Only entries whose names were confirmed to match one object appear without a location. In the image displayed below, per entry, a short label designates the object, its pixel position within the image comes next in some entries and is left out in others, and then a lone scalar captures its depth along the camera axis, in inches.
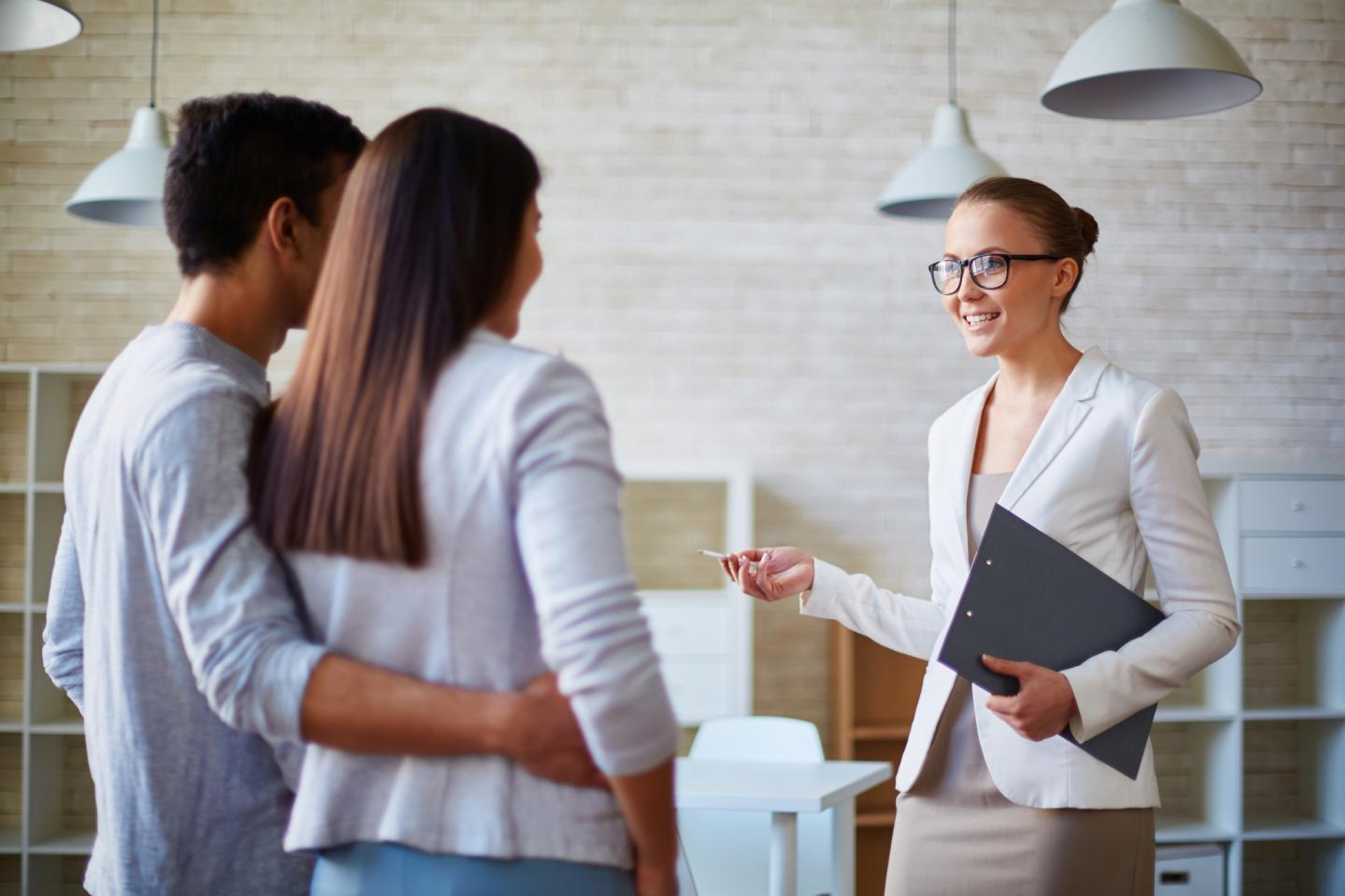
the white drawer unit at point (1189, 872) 184.9
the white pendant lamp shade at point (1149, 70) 107.3
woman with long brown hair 41.4
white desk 117.0
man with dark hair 43.9
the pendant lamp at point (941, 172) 143.5
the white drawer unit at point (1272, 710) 188.1
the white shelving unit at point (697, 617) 182.4
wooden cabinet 194.4
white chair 149.6
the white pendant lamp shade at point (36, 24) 107.1
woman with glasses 70.5
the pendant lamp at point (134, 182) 134.4
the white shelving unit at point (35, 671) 181.3
